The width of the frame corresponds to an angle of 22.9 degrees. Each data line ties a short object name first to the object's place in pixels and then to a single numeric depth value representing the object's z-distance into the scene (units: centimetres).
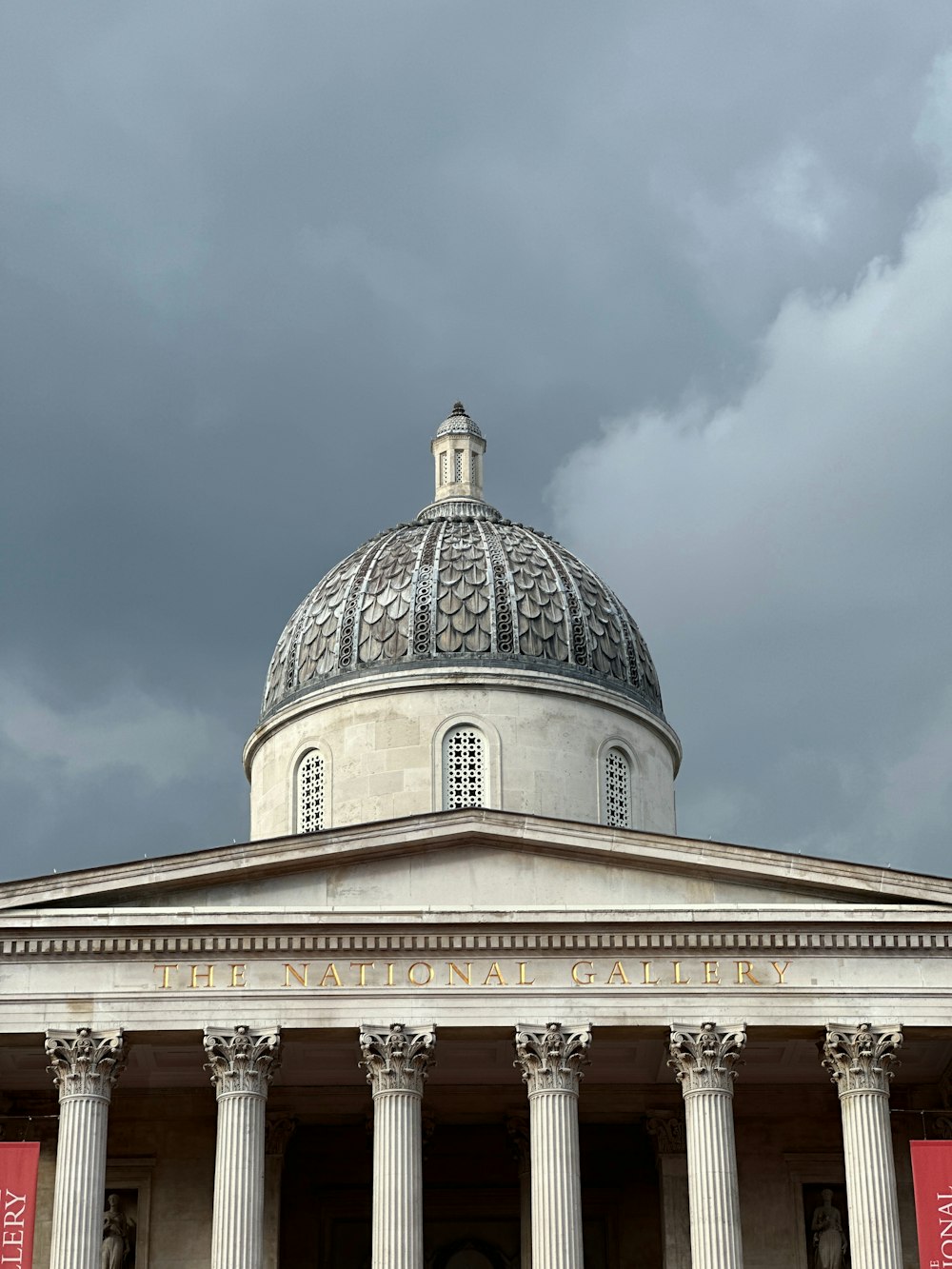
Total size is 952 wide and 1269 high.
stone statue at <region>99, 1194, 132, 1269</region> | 4438
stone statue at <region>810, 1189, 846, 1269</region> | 4481
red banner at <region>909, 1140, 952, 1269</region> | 3981
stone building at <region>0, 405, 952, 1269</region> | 4119
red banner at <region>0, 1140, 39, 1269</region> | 3972
